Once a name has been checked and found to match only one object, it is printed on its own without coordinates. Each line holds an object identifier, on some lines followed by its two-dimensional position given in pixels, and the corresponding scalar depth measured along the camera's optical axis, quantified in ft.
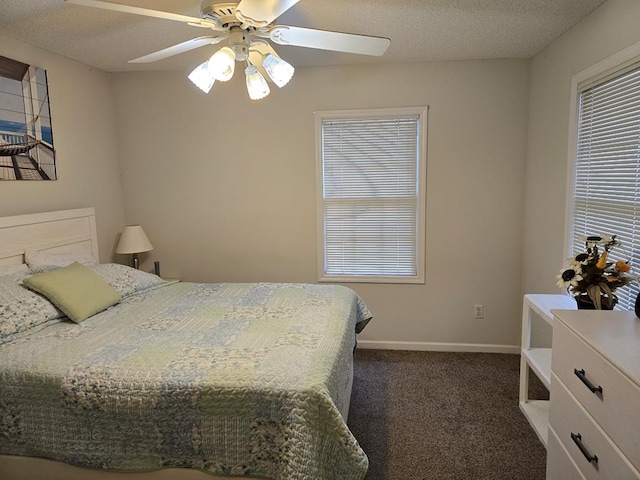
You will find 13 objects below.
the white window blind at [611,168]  6.57
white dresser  4.05
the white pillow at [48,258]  8.45
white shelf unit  7.27
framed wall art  8.49
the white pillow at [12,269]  7.85
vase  6.15
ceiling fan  5.39
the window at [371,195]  11.18
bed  4.93
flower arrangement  6.13
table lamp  11.17
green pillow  7.34
